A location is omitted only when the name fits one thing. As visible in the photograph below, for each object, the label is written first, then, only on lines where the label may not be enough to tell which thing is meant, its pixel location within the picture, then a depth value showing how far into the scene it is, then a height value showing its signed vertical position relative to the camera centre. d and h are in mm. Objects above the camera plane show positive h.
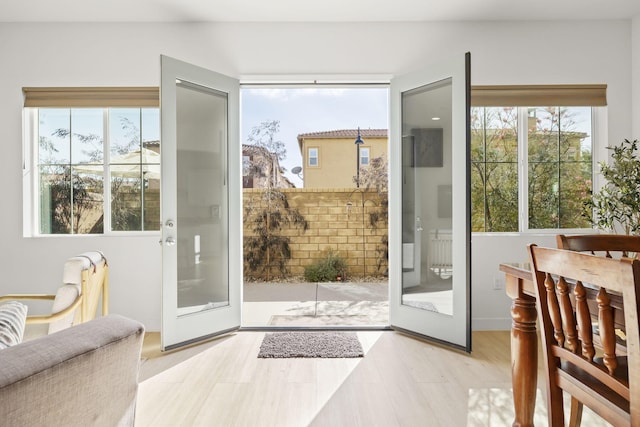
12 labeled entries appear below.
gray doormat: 2812 -1057
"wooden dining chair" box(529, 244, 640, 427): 1000 -395
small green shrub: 6281 -980
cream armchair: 2109 -517
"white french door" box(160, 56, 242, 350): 2941 +55
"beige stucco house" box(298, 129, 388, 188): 9125 +1289
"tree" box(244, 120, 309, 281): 6461 -316
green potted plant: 2531 +148
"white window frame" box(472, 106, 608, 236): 3504 +395
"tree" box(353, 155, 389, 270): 6477 -42
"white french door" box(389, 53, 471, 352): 2908 +52
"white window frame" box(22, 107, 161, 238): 3381 +246
